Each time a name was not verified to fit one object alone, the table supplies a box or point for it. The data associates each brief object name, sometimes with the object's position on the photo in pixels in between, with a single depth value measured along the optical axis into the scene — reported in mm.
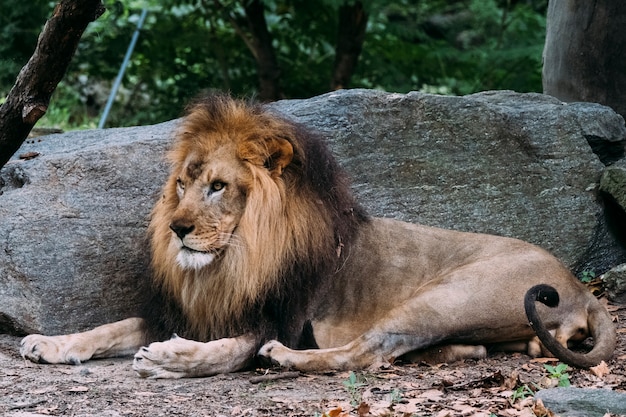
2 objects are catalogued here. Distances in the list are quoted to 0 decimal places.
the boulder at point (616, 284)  12305
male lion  9539
